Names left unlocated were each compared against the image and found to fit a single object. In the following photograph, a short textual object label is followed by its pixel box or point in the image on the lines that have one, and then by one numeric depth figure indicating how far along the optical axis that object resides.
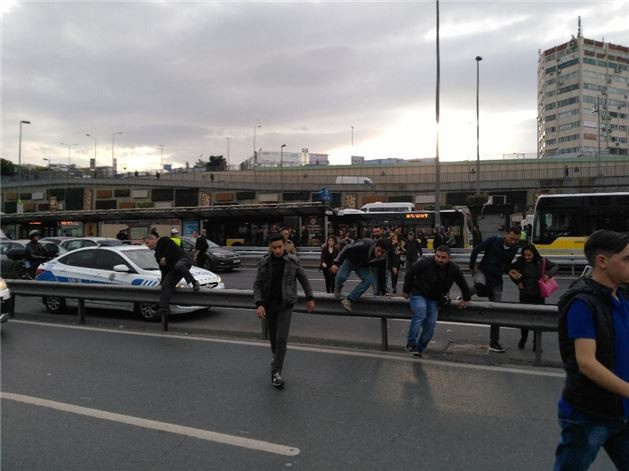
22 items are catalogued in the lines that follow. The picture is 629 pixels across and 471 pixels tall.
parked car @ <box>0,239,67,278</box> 15.70
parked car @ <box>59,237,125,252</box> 18.14
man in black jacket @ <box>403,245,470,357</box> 6.75
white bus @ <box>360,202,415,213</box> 29.42
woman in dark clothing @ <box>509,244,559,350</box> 7.42
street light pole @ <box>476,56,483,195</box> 43.72
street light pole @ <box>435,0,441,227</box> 26.48
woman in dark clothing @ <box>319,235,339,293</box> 12.63
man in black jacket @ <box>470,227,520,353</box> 7.58
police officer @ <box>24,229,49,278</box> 14.66
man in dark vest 2.43
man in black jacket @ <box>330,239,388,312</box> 8.12
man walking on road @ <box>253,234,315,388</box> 5.63
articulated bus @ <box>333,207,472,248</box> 27.41
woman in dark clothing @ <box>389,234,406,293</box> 13.20
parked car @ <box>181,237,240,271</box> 20.41
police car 10.04
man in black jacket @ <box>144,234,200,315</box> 8.80
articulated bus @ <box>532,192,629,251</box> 19.62
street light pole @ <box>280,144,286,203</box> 60.69
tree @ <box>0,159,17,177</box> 108.94
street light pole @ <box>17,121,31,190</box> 63.28
